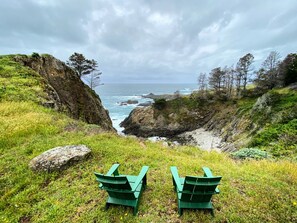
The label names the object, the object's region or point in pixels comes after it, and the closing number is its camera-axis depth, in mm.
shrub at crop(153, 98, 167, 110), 43206
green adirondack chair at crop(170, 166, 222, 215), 3269
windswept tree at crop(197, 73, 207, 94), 55712
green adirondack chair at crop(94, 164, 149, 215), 3268
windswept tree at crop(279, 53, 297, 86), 34438
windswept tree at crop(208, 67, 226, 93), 47531
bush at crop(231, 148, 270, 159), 8953
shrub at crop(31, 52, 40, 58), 17844
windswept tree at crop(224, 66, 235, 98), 45553
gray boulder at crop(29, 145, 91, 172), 5457
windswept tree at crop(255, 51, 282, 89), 38656
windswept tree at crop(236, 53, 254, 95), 41531
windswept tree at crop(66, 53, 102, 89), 28703
